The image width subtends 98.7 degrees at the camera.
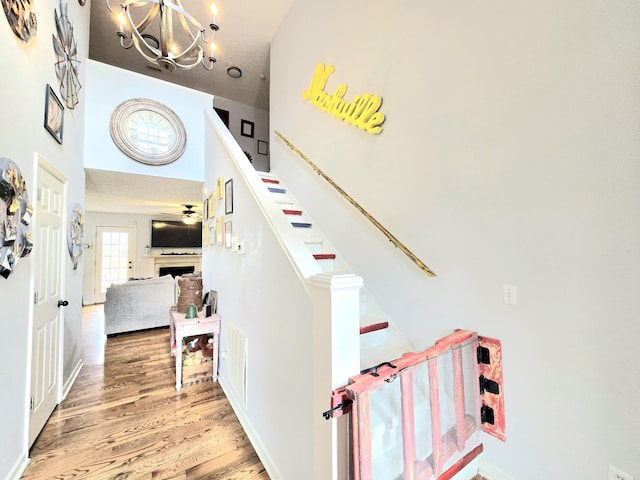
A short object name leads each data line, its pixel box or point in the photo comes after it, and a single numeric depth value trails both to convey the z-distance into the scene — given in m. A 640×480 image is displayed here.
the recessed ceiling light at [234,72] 5.18
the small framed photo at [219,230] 2.88
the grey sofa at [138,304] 4.41
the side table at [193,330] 2.74
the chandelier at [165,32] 1.83
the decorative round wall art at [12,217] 1.50
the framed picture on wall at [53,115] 2.12
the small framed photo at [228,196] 2.65
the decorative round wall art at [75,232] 2.77
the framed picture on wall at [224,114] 6.13
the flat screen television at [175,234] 7.89
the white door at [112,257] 7.16
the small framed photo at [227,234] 2.65
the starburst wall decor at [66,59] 2.37
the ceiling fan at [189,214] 6.18
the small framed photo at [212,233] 3.19
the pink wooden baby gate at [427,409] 1.04
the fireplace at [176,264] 7.90
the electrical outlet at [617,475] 1.22
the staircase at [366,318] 2.04
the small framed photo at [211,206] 3.26
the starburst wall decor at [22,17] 1.56
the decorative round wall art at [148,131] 3.53
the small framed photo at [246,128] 6.33
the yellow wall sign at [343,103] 2.50
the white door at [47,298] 2.03
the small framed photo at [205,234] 3.52
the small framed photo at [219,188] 2.94
